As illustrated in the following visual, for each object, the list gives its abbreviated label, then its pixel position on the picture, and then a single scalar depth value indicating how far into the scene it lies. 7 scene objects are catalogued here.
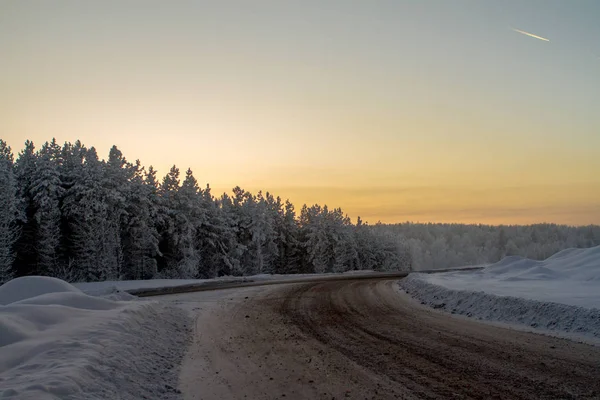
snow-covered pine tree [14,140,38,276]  42.66
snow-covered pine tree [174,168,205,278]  51.12
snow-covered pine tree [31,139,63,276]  42.56
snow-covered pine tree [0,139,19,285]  38.09
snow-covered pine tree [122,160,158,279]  48.34
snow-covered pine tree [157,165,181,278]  51.91
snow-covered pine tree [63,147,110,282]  44.41
